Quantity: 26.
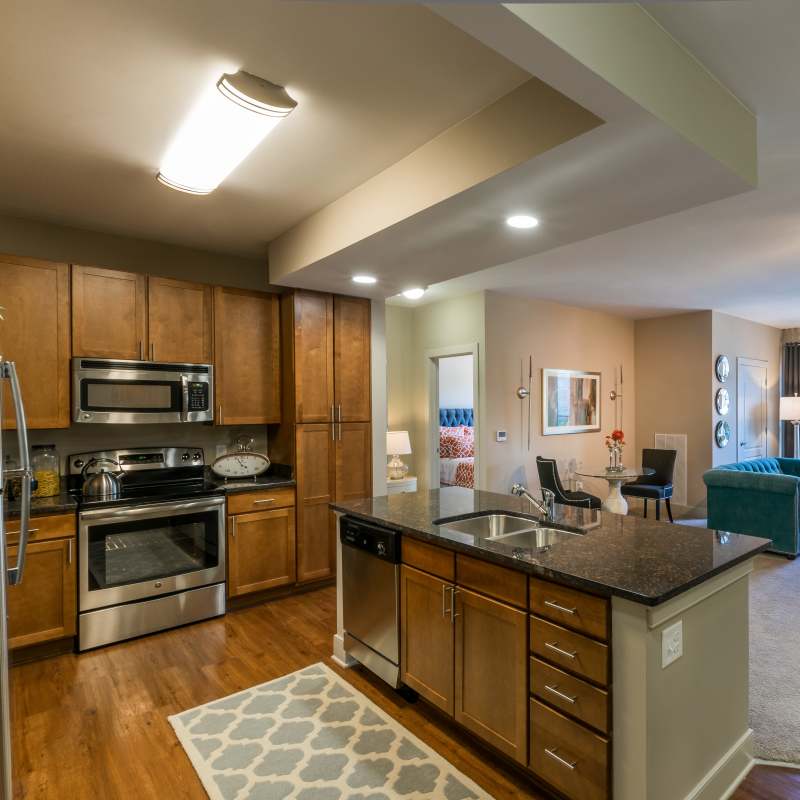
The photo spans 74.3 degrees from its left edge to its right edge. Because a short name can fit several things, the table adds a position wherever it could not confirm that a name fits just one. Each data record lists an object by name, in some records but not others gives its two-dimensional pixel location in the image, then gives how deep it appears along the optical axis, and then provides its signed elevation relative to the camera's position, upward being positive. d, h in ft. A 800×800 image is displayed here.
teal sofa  15.46 -3.37
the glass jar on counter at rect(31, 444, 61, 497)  10.38 -1.47
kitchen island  5.22 -2.90
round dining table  17.40 -3.17
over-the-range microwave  10.70 +0.10
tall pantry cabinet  12.85 -0.36
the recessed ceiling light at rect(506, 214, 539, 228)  7.95 +2.66
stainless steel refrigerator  4.52 -1.77
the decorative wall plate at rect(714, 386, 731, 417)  21.86 -0.31
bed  21.75 -2.54
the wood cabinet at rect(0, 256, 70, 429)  9.99 +1.20
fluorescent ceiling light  6.22 +3.51
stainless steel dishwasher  8.20 -3.31
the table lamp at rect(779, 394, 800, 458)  24.32 -0.72
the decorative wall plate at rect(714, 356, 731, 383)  21.83 +1.06
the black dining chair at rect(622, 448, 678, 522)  19.22 -3.41
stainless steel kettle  10.62 -1.80
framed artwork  19.70 -0.28
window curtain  26.43 +1.08
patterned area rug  6.42 -4.79
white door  23.56 -0.68
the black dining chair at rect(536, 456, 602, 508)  16.93 -3.02
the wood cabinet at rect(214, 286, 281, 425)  12.47 +0.94
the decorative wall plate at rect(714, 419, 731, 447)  21.70 -1.65
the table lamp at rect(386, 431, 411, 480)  18.31 -1.83
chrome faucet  7.78 -1.63
